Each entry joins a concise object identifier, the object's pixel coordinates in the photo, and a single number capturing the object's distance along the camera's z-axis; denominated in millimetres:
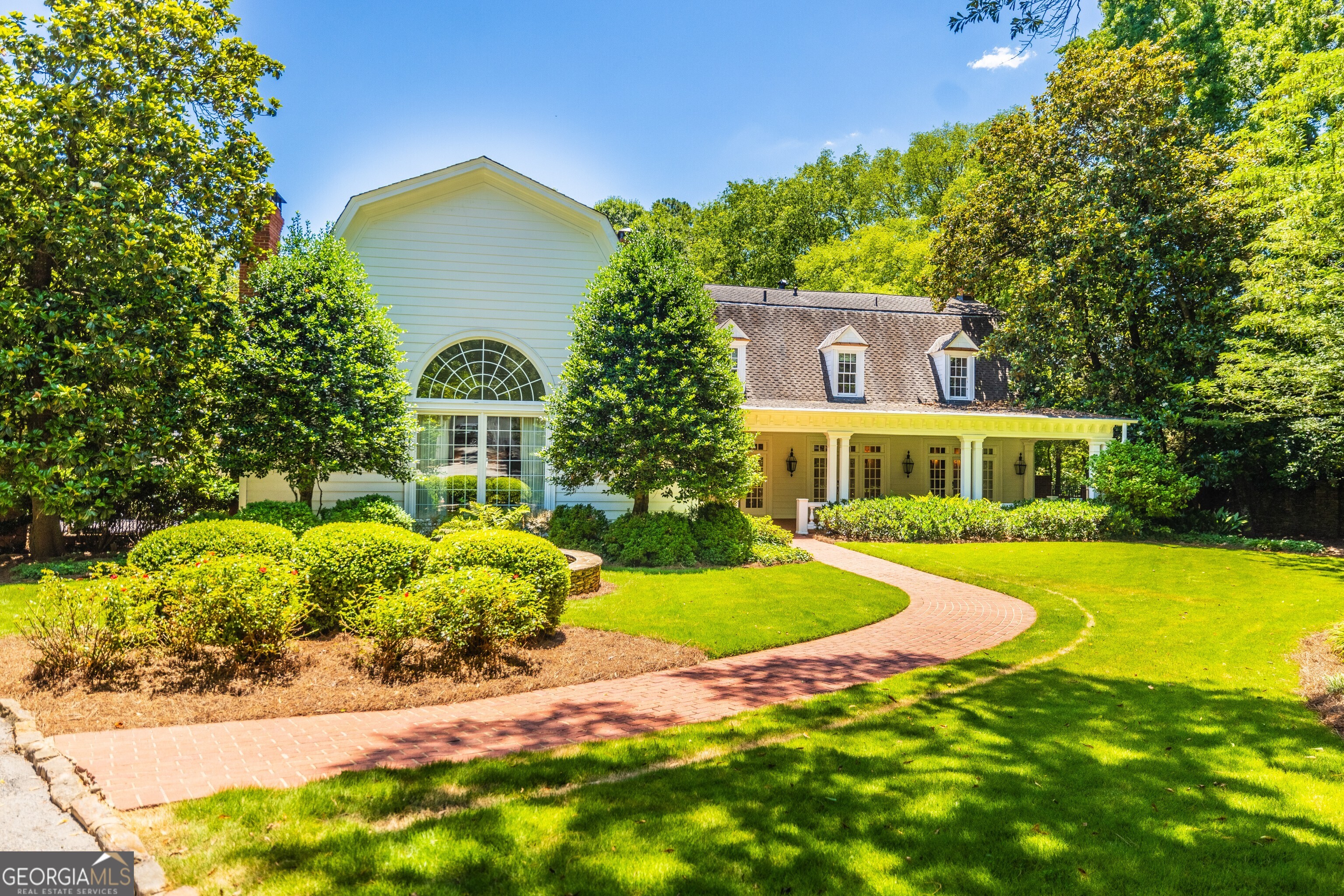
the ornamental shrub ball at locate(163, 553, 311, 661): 6043
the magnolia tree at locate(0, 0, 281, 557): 10172
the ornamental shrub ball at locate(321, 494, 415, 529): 12391
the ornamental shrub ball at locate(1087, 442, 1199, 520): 18719
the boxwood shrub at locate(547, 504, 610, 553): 13664
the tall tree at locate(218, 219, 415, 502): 11906
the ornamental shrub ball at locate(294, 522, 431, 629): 7383
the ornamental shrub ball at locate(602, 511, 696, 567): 12969
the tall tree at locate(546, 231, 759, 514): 13117
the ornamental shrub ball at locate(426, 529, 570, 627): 7625
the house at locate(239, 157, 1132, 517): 14750
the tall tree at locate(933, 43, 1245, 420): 20094
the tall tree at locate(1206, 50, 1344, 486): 14742
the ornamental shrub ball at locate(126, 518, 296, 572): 7516
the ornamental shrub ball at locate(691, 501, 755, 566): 13289
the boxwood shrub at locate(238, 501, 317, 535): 11508
